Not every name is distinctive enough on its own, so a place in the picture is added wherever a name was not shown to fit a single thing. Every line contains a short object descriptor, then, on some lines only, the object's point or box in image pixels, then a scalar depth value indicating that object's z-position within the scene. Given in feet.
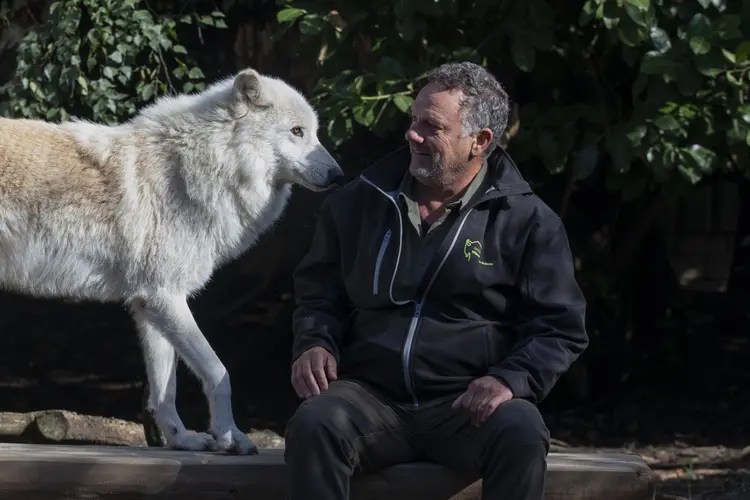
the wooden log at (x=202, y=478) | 21.23
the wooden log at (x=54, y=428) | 35.64
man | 20.04
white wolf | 27.00
